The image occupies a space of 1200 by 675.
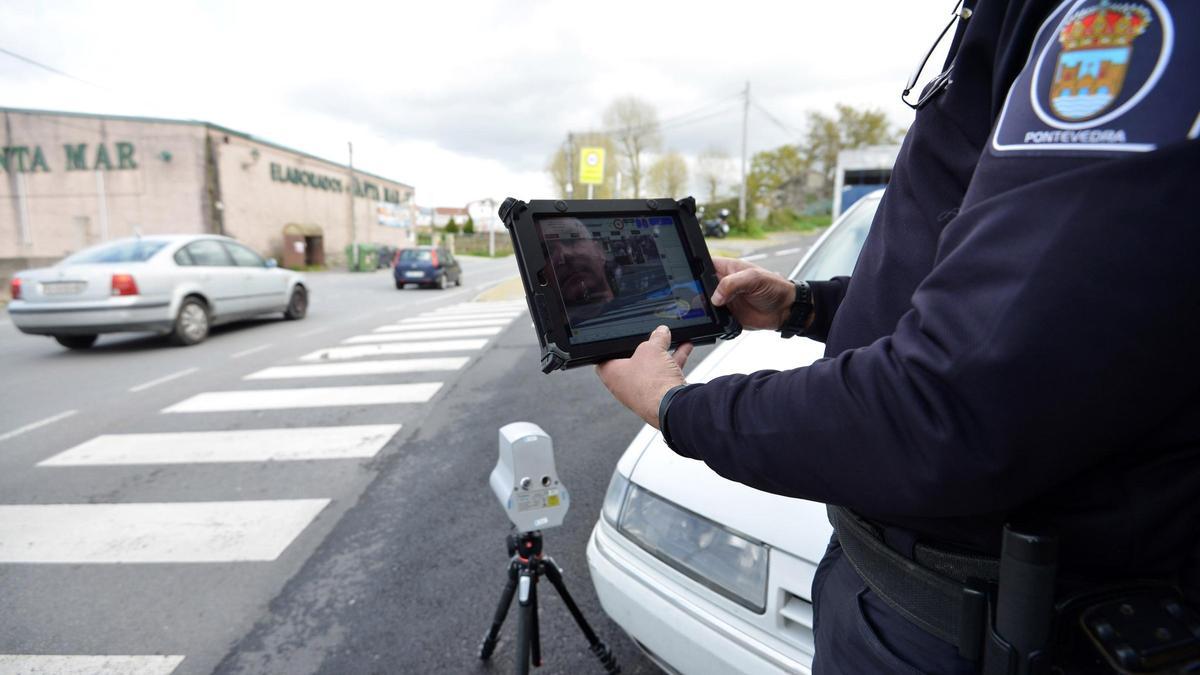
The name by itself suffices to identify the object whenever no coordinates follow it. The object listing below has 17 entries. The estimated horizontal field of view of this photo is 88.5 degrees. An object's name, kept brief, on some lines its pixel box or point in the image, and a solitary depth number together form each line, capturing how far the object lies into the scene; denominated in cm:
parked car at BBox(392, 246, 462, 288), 1866
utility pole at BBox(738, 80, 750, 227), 3601
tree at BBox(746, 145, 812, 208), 4637
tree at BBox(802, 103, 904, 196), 4666
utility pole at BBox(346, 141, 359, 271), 3610
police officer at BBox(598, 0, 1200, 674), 58
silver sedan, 745
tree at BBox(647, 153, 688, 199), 4353
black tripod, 197
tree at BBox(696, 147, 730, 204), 4475
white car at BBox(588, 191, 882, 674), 148
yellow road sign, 2844
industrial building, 2695
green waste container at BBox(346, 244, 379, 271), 3077
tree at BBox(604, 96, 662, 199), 4006
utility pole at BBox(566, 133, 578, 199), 3791
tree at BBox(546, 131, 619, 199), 4038
